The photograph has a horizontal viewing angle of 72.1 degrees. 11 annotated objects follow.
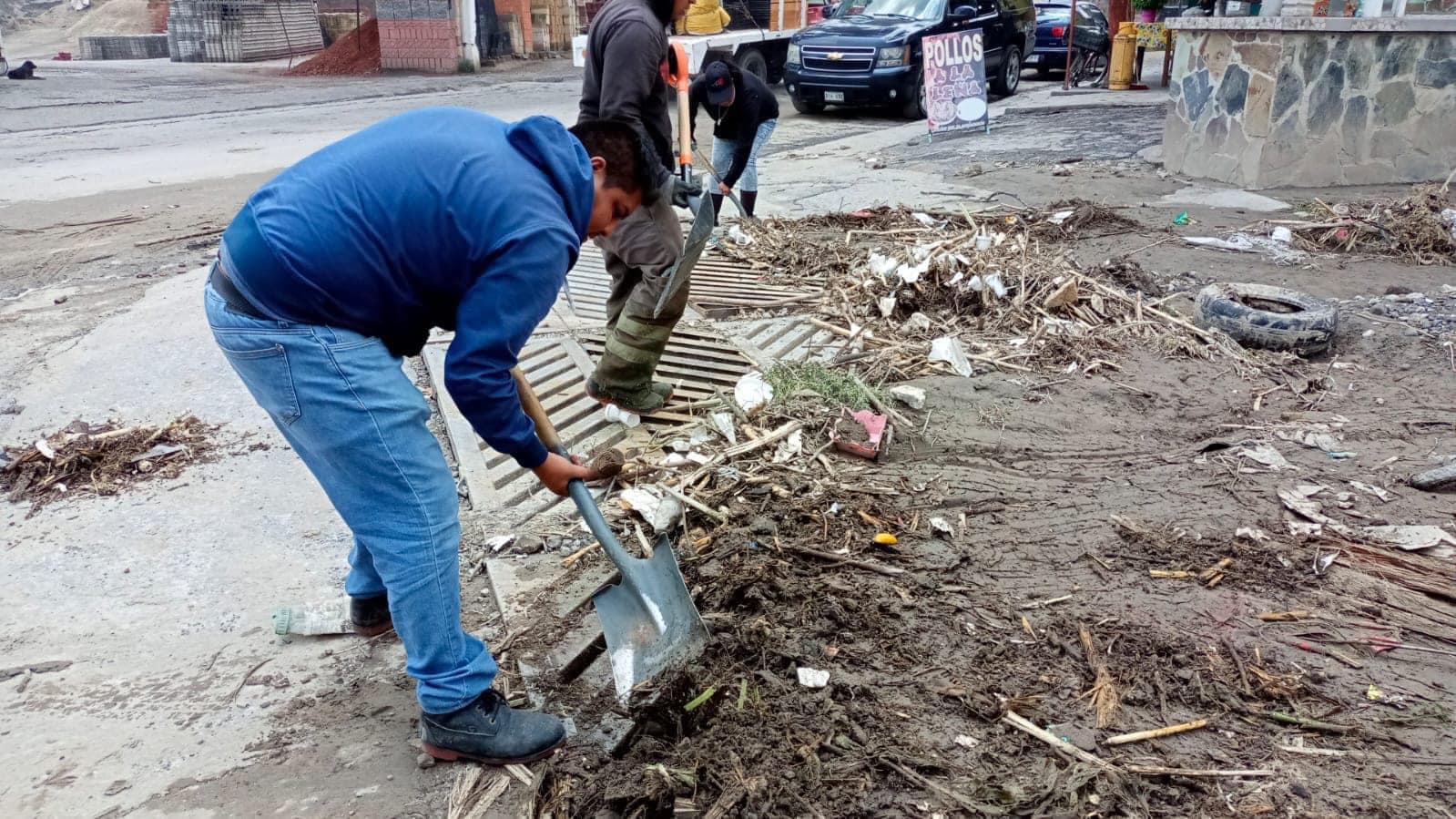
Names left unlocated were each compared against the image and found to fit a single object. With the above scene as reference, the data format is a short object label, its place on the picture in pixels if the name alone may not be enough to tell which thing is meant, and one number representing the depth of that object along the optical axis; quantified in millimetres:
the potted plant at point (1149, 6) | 16172
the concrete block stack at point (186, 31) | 26828
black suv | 14344
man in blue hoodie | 2307
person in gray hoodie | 4648
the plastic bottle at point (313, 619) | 3264
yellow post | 16375
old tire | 5473
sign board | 12469
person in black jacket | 7707
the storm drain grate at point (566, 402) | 4160
